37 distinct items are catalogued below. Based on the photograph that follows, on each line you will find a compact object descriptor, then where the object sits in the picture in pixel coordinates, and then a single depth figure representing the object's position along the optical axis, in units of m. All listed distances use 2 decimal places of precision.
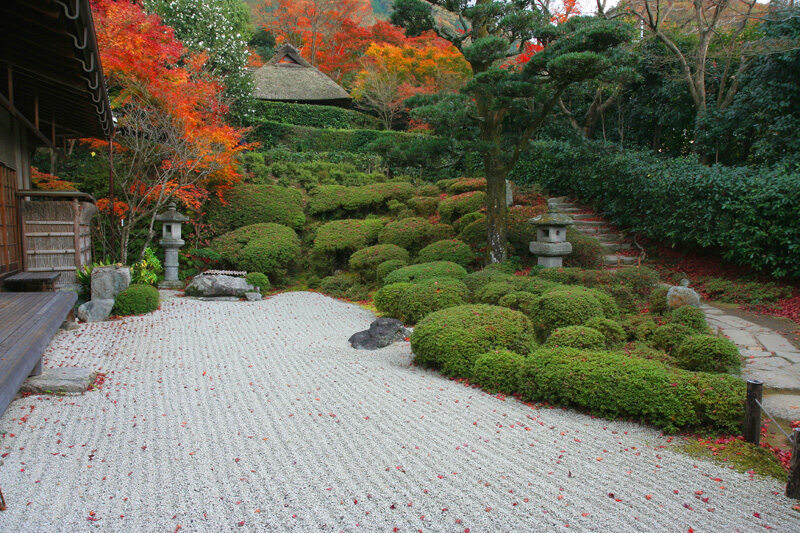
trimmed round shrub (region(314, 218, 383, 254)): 12.19
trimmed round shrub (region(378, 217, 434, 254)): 11.52
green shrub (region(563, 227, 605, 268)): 9.62
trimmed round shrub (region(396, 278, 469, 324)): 7.36
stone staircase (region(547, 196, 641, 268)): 10.13
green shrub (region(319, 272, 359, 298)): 11.23
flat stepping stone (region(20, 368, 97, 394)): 4.48
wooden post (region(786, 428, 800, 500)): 2.89
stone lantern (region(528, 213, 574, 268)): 8.78
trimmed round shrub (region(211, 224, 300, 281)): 11.56
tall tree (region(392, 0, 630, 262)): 7.48
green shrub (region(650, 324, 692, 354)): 5.30
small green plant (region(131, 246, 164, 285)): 9.88
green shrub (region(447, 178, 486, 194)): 13.30
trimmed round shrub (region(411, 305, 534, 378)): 5.28
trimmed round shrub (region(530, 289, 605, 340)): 5.95
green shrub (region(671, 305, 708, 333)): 5.64
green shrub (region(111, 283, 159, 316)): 8.16
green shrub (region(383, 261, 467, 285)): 8.70
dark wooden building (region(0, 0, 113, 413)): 3.71
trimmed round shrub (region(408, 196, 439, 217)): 13.24
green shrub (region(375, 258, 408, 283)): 10.14
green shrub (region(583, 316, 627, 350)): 5.49
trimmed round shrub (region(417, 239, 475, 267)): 9.99
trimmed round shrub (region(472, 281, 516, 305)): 7.09
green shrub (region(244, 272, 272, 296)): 10.77
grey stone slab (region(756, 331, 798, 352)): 5.73
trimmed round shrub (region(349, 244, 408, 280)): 10.72
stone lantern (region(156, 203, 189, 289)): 11.01
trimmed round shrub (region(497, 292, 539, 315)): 6.53
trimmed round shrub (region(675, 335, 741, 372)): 4.59
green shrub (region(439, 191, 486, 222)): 11.87
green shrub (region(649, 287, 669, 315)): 6.63
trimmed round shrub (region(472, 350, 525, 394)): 4.79
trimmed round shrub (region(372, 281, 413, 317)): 8.05
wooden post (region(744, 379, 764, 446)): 3.48
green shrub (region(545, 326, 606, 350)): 5.07
